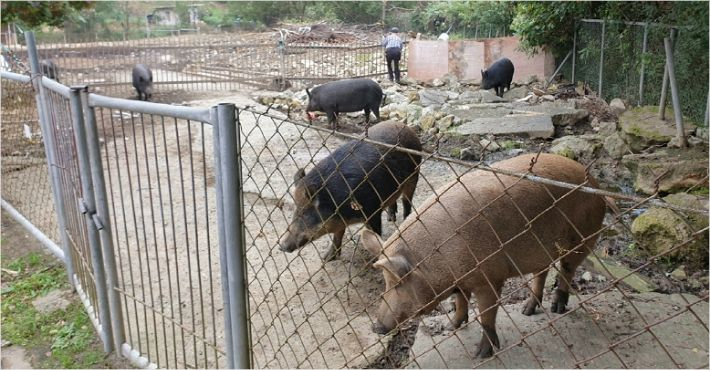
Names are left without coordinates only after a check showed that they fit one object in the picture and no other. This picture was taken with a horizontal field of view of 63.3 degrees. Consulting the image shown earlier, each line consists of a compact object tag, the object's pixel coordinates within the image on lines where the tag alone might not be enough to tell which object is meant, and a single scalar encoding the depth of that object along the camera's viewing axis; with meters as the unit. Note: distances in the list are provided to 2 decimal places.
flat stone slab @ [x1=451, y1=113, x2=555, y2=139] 9.01
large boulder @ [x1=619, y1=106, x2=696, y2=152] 7.38
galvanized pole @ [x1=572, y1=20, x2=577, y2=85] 13.88
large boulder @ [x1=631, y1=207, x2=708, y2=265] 4.42
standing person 15.94
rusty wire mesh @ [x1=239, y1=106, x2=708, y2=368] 2.91
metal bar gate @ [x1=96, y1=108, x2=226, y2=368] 3.63
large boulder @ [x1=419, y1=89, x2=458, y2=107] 12.46
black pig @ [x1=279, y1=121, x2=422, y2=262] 4.44
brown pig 2.74
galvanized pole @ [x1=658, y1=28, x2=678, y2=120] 8.32
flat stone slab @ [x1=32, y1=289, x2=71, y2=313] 4.33
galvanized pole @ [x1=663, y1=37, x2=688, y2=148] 7.08
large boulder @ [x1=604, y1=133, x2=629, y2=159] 7.53
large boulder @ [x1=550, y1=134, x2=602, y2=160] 7.51
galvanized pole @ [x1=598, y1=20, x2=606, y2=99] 11.98
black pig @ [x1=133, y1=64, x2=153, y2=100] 14.73
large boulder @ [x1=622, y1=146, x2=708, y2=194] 5.75
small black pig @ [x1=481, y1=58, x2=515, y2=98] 14.45
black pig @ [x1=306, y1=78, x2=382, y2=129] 11.32
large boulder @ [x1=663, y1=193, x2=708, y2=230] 4.40
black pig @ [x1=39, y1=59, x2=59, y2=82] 14.80
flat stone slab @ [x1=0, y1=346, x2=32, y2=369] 3.68
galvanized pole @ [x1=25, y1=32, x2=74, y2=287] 3.95
